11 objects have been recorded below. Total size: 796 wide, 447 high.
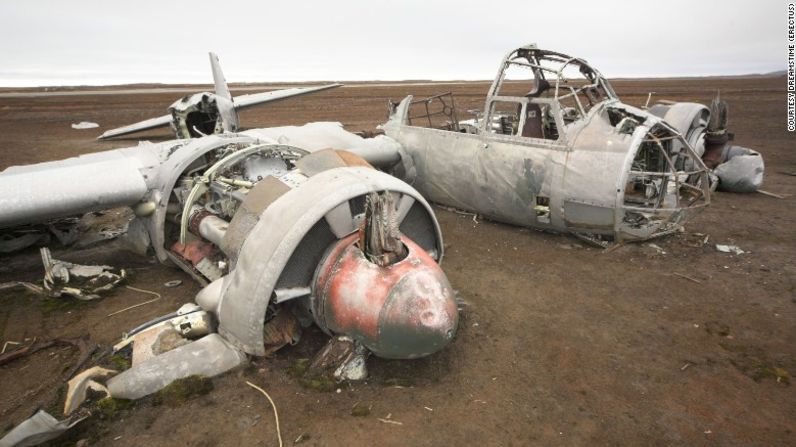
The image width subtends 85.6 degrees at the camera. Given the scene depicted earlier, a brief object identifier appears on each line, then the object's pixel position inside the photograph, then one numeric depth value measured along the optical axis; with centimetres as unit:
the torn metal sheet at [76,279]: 705
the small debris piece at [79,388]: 436
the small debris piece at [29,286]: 726
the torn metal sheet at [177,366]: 459
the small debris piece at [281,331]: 501
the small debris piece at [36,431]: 372
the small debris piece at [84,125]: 3088
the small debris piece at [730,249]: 843
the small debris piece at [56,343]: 545
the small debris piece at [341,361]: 486
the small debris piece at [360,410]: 441
